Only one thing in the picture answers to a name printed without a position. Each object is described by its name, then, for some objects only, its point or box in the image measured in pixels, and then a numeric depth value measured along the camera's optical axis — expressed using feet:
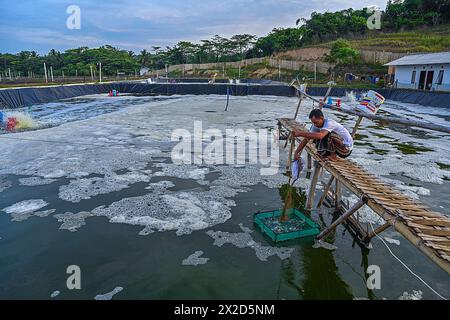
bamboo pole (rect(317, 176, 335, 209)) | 17.43
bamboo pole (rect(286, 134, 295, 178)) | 24.45
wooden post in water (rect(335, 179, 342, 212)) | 16.88
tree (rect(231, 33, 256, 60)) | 209.46
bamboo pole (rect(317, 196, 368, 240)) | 11.35
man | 14.89
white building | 72.33
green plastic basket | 14.21
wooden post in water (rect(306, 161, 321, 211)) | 16.51
